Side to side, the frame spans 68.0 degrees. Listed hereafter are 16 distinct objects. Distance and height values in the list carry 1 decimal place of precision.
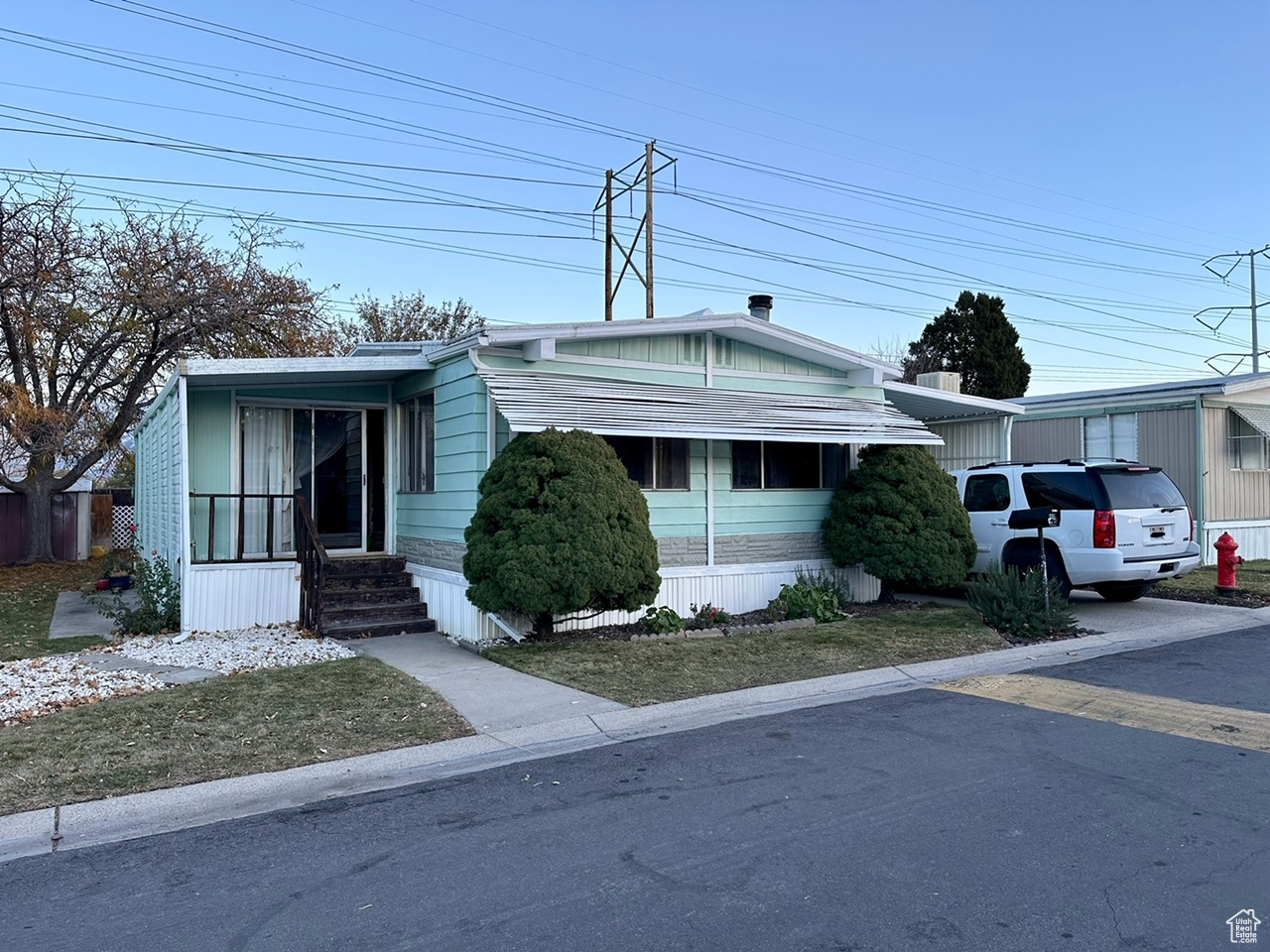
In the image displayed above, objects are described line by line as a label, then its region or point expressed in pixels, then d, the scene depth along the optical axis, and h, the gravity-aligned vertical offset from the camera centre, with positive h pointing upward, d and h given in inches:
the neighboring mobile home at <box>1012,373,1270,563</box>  647.1 +31.5
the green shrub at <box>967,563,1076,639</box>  414.6 -55.4
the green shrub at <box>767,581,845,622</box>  452.4 -57.4
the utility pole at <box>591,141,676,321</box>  836.6 +240.0
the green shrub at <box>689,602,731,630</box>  433.4 -60.8
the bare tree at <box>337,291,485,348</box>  1334.9 +242.7
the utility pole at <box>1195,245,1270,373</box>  1228.7 +226.7
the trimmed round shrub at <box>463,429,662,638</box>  362.6 -18.0
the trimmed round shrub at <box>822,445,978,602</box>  463.5 -19.3
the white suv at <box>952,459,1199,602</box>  442.0 -20.4
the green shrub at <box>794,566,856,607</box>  485.1 -49.5
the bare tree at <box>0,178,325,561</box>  776.9 +149.3
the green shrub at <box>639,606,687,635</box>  418.6 -59.7
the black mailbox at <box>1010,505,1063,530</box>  451.2 -16.5
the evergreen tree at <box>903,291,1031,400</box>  1295.5 +191.4
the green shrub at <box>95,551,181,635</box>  447.2 -55.1
